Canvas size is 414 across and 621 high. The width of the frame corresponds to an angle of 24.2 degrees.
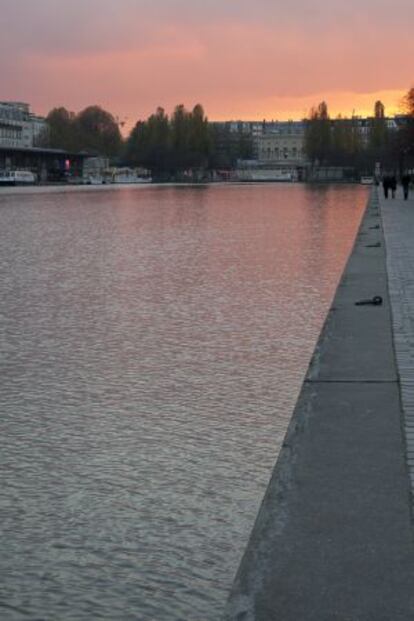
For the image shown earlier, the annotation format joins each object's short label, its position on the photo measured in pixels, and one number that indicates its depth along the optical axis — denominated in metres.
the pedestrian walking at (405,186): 50.81
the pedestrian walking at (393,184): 54.69
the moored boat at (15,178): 111.99
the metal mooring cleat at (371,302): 10.71
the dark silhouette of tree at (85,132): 171.00
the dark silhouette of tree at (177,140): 150.00
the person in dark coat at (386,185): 54.06
